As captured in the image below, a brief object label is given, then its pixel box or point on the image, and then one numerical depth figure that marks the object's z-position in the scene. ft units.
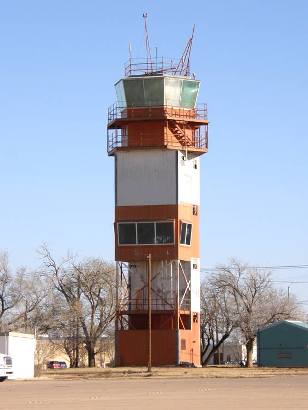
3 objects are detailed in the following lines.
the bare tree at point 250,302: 334.24
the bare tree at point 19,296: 352.08
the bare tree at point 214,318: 347.36
